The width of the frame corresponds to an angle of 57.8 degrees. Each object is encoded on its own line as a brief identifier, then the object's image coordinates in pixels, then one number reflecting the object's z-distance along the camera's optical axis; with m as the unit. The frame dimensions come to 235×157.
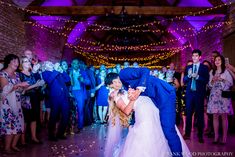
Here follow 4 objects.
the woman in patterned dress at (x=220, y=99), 3.56
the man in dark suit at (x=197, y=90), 3.65
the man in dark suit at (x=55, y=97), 3.77
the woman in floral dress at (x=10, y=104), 3.09
